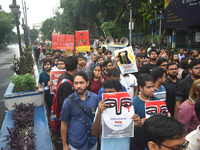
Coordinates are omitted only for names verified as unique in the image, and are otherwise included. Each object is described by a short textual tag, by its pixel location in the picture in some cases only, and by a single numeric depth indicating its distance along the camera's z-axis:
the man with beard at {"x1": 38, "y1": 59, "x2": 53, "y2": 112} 5.15
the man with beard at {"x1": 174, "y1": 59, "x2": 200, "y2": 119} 3.64
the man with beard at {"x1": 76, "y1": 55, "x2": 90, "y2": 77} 6.04
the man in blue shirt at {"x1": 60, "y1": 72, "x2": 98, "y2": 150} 2.84
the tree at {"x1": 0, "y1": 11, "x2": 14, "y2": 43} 52.38
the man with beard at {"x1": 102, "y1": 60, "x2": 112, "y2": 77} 5.16
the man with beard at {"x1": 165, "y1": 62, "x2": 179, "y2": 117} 4.08
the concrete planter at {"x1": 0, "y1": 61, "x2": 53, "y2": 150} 3.53
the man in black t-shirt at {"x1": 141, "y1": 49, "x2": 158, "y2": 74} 5.79
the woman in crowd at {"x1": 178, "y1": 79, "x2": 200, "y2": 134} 2.65
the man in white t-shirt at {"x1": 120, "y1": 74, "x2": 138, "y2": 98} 4.52
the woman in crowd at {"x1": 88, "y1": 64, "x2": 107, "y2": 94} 4.36
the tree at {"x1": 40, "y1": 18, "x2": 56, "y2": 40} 79.88
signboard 12.62
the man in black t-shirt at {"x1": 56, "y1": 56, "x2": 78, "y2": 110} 3.40
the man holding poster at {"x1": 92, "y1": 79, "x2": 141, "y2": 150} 2.28
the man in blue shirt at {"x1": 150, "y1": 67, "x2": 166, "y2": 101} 3.62
